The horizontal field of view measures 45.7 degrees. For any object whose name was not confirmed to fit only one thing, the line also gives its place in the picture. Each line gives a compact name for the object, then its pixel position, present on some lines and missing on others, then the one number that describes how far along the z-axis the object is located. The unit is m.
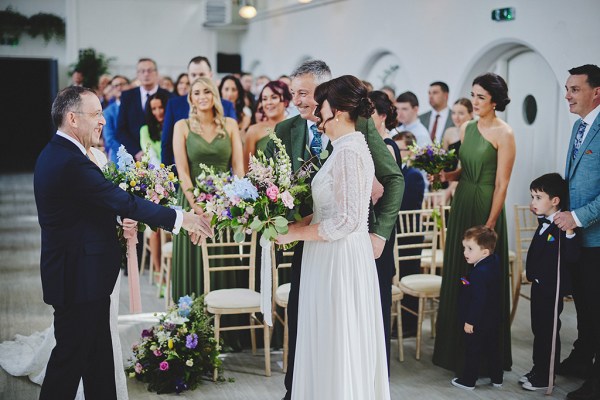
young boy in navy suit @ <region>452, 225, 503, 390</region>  4.65
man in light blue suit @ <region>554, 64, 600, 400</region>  4.42
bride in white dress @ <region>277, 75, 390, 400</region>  3.28
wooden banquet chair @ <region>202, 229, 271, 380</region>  4.89
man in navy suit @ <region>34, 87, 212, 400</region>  3.35
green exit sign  7.57
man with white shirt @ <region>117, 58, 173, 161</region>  7.91
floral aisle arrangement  4.64
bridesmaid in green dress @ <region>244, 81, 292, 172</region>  5.64
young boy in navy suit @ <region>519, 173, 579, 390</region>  4.58
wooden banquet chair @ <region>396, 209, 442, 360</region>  5.34
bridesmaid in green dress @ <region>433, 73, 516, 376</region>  4.84
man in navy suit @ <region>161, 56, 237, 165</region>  5.71
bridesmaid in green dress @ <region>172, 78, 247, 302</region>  5.31
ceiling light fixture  13.62
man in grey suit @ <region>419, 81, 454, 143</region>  8.30
